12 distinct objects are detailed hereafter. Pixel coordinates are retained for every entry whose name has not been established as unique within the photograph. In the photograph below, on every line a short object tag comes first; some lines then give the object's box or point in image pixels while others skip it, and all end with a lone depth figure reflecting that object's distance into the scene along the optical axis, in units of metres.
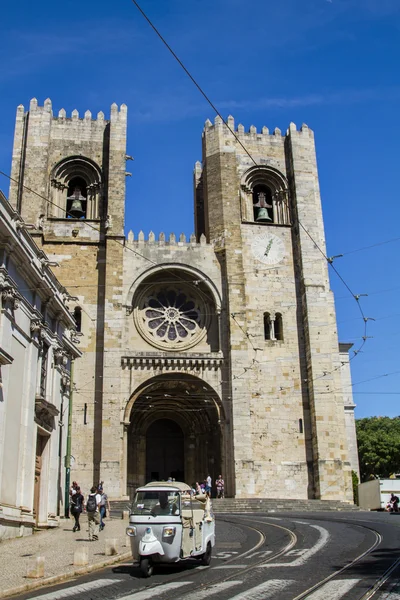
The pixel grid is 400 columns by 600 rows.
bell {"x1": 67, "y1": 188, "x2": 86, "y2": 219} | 30.20
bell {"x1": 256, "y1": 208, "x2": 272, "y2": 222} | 31.16
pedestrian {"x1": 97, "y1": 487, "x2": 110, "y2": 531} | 15.30
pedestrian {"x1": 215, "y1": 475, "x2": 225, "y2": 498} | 26.50
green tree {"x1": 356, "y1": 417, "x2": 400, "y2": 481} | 45.38
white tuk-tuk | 9.03
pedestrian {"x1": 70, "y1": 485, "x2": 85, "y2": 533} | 15.23
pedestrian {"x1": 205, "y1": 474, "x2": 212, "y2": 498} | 25.95
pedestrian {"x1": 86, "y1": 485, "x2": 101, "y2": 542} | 13.34
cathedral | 26.86
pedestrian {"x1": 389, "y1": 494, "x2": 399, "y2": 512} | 24.82
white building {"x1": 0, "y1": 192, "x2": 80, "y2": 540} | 13.80
